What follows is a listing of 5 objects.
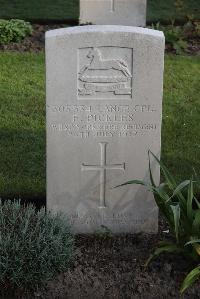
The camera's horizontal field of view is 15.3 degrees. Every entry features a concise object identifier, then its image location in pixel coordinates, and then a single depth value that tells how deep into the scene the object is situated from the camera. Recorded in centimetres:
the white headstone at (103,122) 536
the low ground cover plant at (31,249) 496
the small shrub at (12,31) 1009
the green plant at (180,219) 507
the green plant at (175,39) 999
